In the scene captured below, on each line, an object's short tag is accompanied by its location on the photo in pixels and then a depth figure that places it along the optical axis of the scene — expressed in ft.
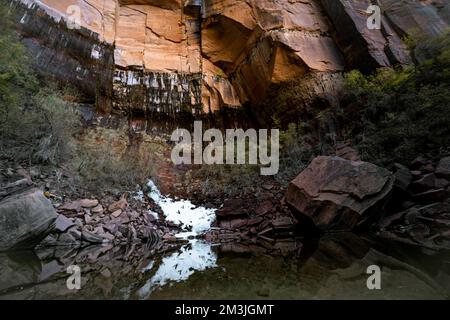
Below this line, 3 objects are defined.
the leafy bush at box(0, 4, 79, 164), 27.48
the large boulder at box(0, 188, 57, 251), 19.47
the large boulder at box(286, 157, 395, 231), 23.82
